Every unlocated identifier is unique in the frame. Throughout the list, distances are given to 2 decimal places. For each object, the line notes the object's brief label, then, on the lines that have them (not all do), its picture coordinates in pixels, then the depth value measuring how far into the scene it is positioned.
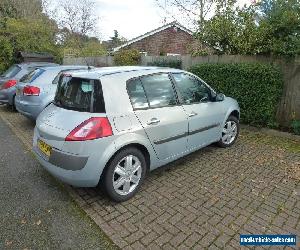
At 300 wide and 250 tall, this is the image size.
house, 22.28
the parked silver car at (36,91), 6.61
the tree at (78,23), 32.04
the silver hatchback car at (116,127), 3.29
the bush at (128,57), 13.60
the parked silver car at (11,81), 8.61
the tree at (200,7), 12.89
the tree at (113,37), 56.08
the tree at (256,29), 6.22
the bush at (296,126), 6.32
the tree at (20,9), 26.56
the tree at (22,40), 15.01
